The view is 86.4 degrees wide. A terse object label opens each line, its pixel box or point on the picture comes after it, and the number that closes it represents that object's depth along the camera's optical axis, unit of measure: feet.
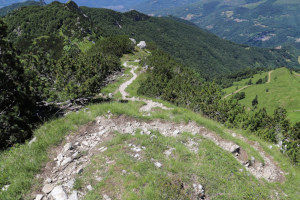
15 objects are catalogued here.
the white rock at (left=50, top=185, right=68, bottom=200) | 19.15
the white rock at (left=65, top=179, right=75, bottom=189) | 20.58
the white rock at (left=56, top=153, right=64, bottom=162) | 25.74
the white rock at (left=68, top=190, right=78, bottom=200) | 19.09
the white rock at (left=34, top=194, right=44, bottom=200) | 19.10
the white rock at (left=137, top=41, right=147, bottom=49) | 316.93
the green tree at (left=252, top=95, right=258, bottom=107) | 408.65
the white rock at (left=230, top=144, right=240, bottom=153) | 35.24
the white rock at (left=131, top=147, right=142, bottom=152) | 27.25
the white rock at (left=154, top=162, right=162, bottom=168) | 24.00
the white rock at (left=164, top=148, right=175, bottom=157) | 27.50
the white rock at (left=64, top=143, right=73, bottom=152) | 27.70
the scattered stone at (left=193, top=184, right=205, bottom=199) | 21.09
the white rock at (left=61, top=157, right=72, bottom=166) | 24.96
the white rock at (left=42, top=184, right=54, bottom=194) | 20.22
